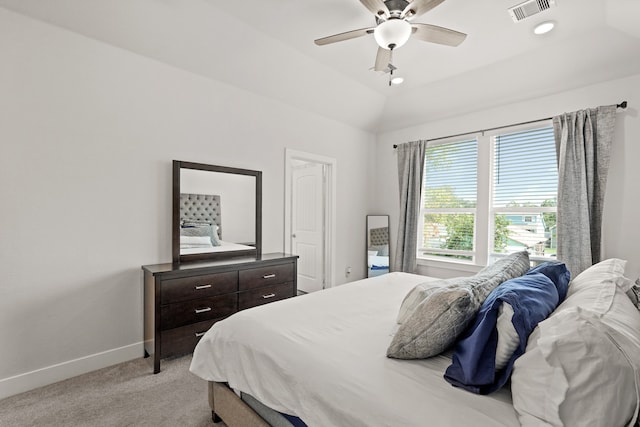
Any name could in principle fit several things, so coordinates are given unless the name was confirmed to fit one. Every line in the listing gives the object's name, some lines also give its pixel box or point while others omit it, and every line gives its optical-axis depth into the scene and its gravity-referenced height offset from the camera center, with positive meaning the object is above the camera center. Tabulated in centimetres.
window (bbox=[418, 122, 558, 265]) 343 +18
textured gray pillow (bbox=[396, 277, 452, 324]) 144 -41
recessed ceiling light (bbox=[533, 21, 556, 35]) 259 +159
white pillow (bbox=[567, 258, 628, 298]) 146 -32
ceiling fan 196 +127
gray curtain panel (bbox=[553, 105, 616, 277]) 298 +30
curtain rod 291 +101
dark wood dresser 242 -77
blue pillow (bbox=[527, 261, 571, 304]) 152 -32
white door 448 -21
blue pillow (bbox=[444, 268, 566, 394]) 99 -45
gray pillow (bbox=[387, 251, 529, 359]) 116 -44
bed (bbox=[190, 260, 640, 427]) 80 -61
